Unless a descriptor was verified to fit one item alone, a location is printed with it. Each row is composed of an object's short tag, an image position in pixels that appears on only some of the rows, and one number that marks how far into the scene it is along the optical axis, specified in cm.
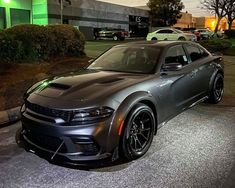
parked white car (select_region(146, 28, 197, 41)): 2010
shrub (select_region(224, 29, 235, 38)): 3621
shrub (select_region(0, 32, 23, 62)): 693
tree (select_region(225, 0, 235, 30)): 2933
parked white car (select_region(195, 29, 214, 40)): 2933
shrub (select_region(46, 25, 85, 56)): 845
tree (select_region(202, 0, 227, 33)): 2934
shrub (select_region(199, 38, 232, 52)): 1632
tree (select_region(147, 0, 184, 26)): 3815
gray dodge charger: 265
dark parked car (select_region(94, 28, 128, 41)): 2591
